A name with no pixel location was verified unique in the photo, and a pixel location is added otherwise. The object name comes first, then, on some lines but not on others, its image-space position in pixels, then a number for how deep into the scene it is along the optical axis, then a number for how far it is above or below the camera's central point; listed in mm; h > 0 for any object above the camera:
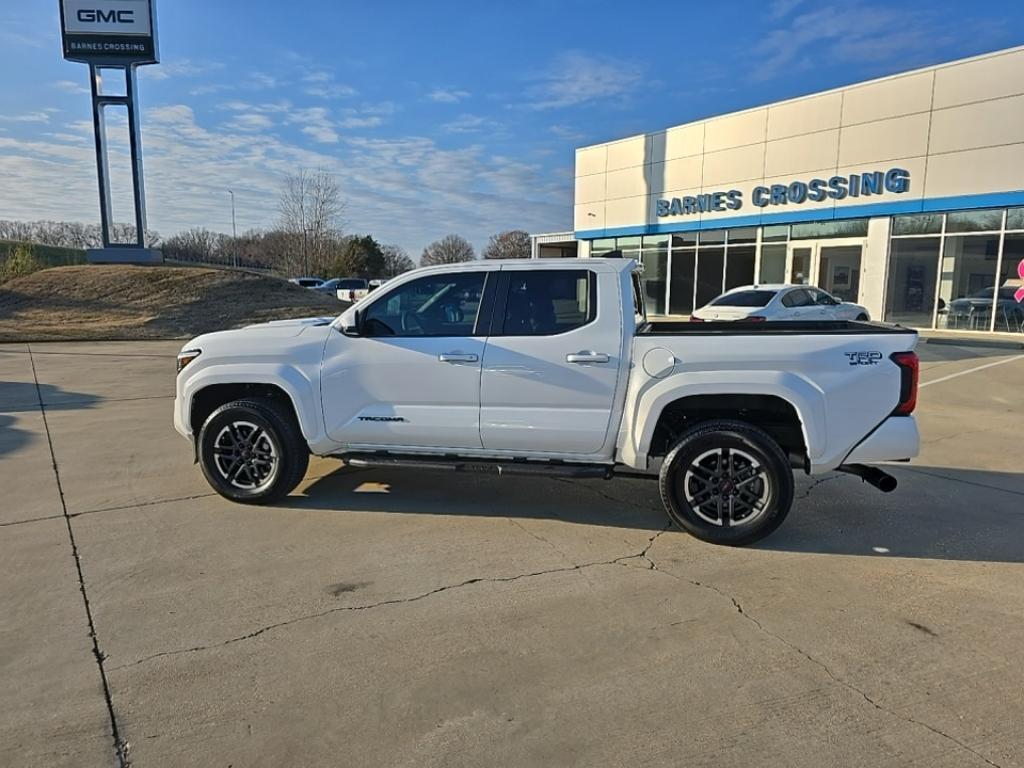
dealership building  18719 +3155
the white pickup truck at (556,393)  4414 -721
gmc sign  26156 +9961
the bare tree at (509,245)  75900 +5496
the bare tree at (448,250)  82500 +5109
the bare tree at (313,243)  44969 +3271
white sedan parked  13641 -246
